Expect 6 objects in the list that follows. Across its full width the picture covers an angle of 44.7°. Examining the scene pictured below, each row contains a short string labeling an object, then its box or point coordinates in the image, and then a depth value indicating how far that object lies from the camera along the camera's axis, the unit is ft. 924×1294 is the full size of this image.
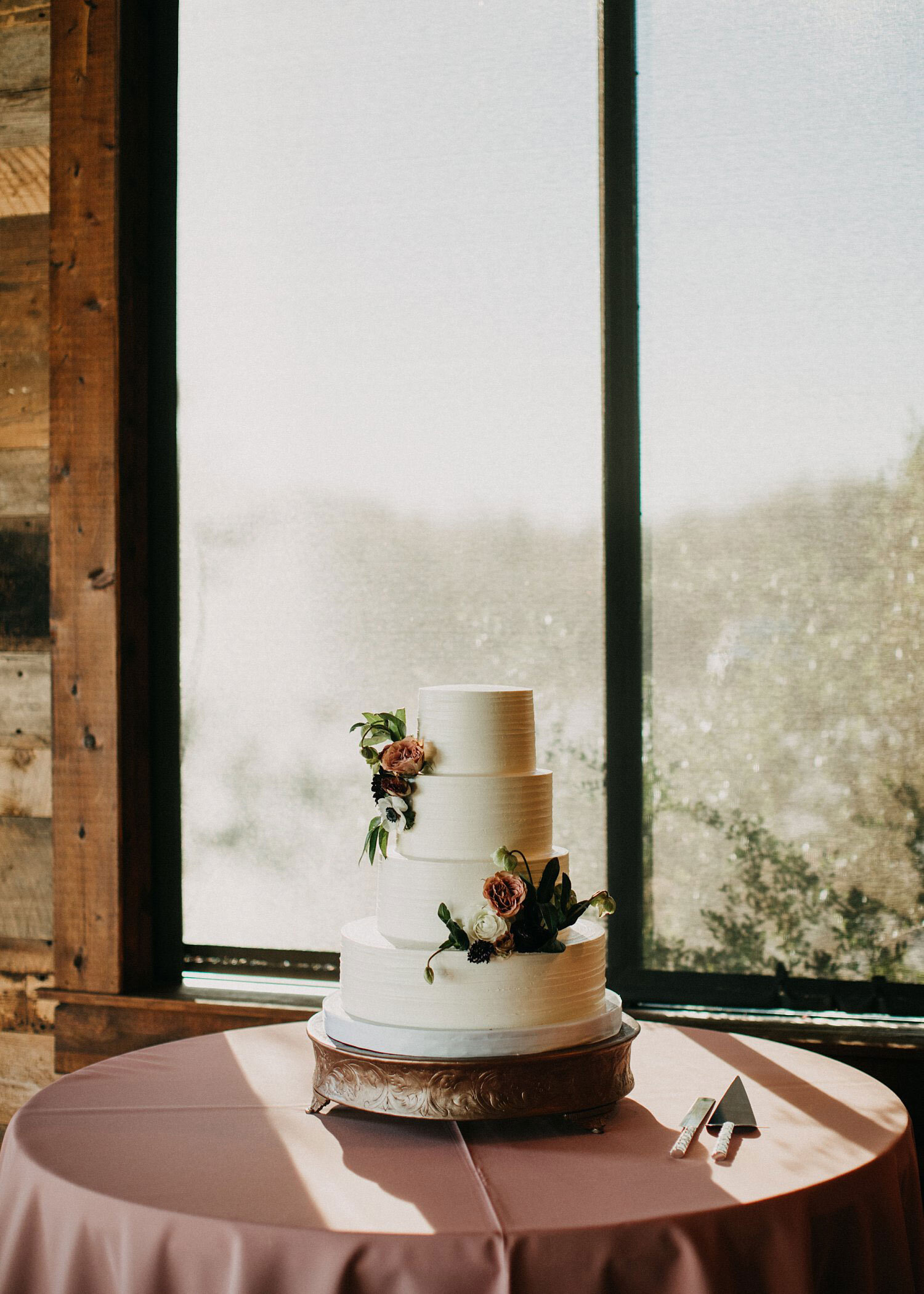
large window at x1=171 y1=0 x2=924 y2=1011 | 7.27
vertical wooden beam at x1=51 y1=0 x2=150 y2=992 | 7.89
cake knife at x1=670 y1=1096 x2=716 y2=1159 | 4.20
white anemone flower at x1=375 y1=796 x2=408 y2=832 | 4.86
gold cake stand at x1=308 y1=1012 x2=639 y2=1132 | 4.39
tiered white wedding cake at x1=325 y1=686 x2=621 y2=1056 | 4.52
